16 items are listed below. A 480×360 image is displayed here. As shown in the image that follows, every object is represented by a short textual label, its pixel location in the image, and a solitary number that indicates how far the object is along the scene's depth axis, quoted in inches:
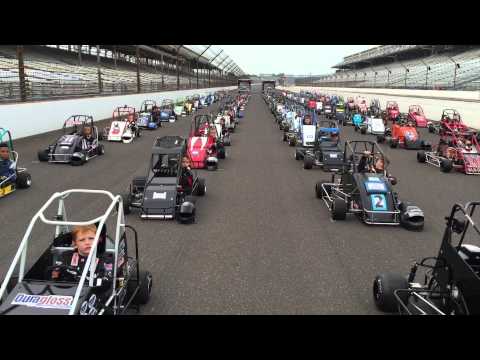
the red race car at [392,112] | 1135.3
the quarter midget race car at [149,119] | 1016.2
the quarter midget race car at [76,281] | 159.5
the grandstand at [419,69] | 1390.3
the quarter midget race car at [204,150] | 547.8
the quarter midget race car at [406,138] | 738.8
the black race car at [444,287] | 166.2
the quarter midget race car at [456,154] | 541.3
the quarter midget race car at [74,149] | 558.3
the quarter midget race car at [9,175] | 405.1
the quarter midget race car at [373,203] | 319.0
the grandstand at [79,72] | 985.9
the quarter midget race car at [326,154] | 542.3
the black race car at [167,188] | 332.5
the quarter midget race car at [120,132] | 792.9
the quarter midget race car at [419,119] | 1047.4
